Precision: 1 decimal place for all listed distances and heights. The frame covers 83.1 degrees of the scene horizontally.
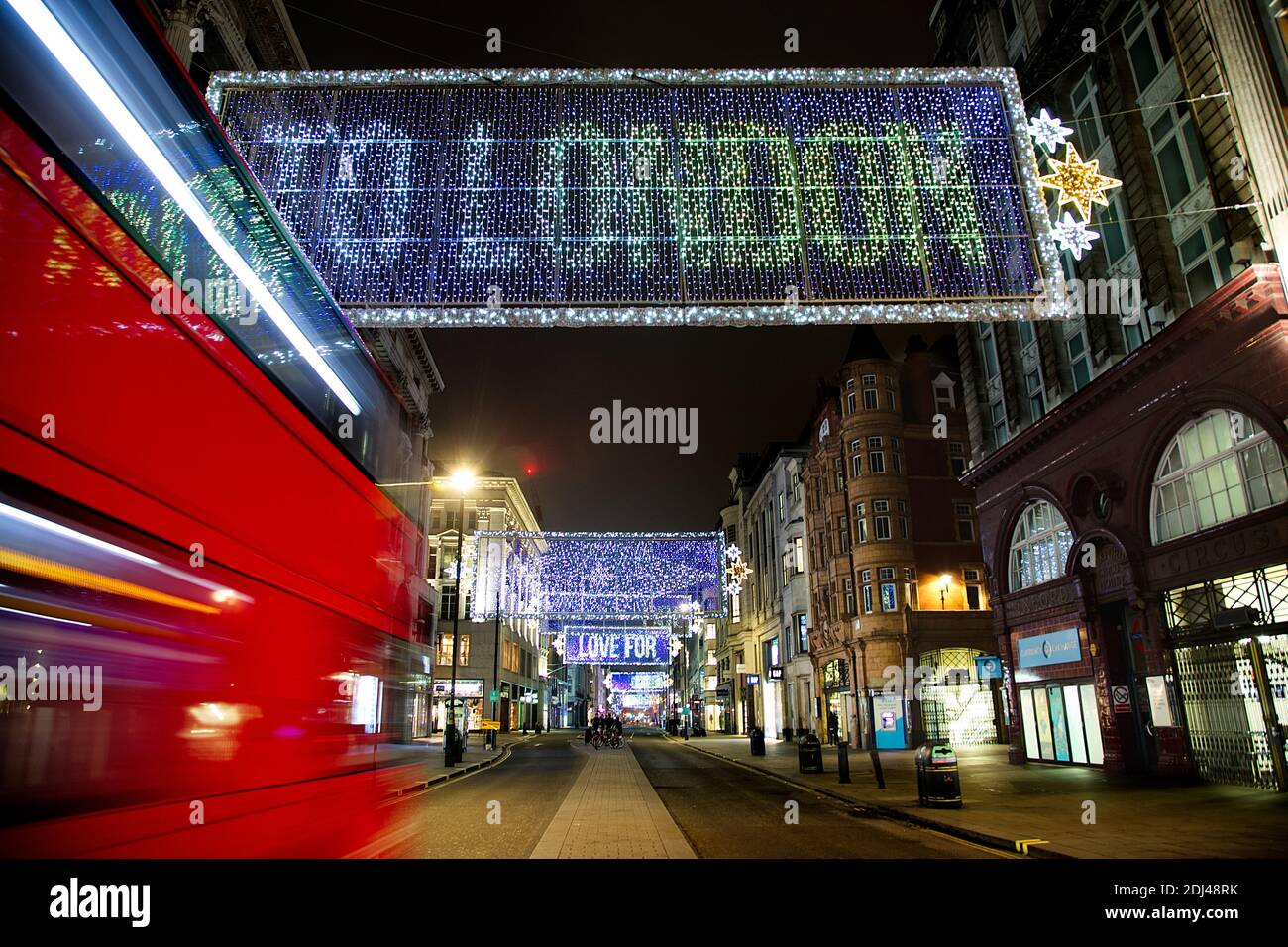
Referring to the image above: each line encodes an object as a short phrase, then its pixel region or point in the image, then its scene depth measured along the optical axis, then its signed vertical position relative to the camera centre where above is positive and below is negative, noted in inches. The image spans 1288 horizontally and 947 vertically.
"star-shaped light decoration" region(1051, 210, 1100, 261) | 367.9 +214.5
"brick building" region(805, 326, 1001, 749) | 1380.4 +231.5
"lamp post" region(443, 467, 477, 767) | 885.8 -38.3
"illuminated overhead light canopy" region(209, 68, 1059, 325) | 309.0 +209.4
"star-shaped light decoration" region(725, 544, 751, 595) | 1745.8 +252.4
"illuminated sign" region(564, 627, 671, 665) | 2829.7 +115.2
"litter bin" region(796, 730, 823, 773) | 903.1 -99.1
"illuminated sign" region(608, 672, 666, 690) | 4926.2 -16.0
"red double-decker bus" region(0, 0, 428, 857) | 138.3 +46.5
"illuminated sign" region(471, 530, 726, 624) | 1697.8 +265.1
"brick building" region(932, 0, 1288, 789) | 568.7 +229.3
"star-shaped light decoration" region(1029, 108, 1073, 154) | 374.3 +268.8
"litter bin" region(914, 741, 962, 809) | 547.8 -80.2
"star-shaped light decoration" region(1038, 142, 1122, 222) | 386.9 +251.9
